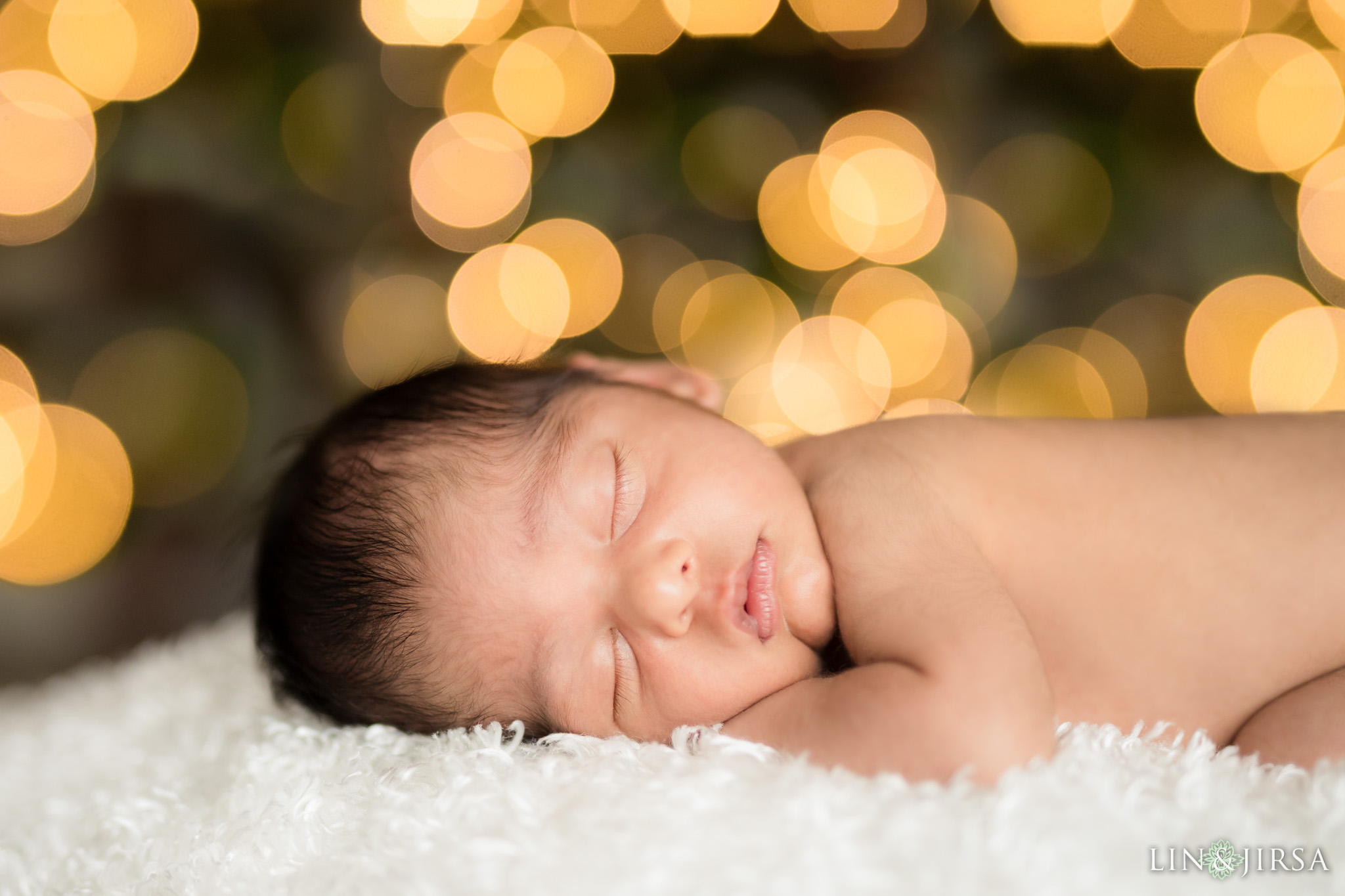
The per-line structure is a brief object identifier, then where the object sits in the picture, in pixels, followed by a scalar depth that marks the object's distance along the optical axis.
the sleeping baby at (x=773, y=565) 0.40
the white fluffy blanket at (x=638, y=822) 0.34
